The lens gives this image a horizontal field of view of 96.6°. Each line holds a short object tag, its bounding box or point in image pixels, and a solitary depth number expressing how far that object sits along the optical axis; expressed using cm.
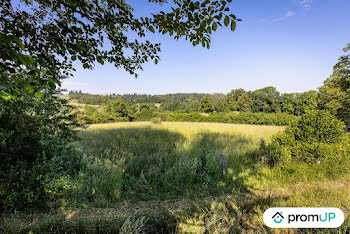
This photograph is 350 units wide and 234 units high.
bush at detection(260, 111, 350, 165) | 537
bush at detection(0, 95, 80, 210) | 339
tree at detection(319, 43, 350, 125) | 1658
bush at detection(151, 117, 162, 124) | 2087
